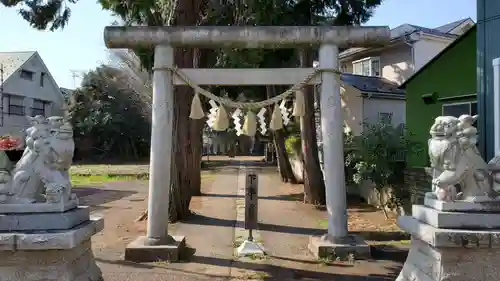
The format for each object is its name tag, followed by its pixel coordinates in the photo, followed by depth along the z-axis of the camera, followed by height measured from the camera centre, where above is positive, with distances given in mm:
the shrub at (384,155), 11398 -152
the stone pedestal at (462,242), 4551 -930
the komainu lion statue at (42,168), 4941 -223
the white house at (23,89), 33719 +4643
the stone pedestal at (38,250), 4668 -1052
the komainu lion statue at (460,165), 4852 -168
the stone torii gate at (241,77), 8008 +1274
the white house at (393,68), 21734 +4248
